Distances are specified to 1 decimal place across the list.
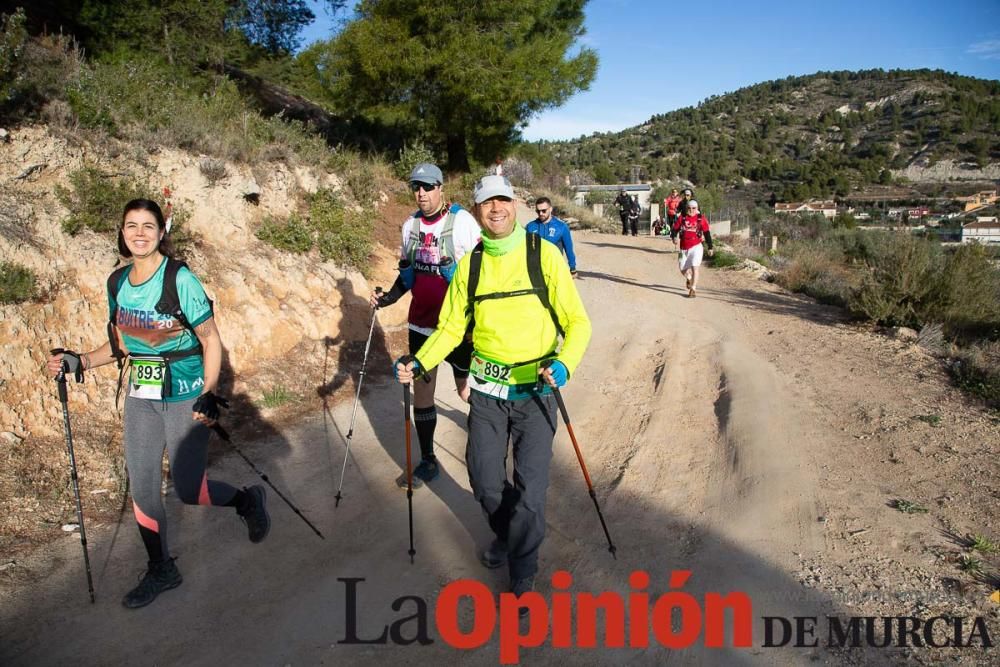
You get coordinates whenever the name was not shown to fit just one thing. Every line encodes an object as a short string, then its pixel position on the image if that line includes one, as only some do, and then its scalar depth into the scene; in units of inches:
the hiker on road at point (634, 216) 962.1
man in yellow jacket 137.2
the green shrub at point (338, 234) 386.3
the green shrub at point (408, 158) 623.2
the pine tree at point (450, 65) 644.7
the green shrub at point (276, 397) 267.3
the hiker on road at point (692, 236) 451.8
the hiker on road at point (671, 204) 725.0
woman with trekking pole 139.8
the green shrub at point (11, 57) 285.4
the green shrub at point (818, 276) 435.7
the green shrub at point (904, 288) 331.9
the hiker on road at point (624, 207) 948.0
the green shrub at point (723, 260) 603.5
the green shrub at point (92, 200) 270.2
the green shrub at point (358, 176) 492.7
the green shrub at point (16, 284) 223.1
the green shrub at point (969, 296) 320.2
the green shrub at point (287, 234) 357.7
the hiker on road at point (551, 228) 351.7
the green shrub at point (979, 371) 234.2
